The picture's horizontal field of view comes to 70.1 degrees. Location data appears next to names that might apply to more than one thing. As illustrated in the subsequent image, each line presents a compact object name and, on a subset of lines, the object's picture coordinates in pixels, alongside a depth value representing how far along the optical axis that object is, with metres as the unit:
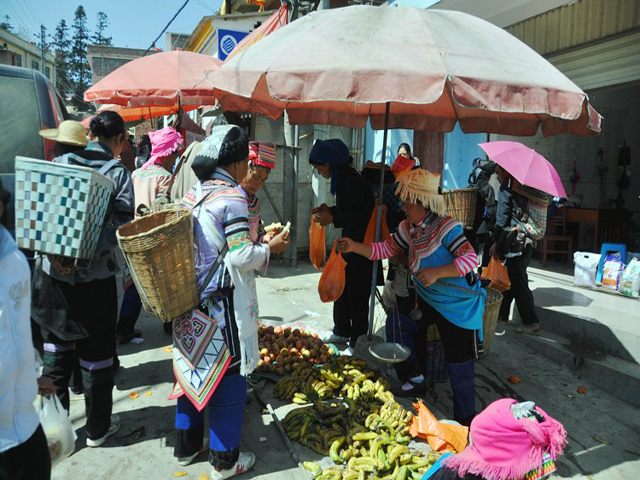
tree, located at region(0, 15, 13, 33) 34.74
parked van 3.41
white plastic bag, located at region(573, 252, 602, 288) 6.46
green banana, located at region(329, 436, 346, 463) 2.97
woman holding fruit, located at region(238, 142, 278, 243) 3.75
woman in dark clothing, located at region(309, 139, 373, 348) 4.48
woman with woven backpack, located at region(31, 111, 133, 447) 2.84
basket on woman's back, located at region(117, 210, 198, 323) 2.24
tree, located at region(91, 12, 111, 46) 61.95
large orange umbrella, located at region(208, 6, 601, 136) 2.58
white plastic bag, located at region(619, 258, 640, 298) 5.93
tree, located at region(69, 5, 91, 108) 57.56
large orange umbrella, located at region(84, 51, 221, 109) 6.12
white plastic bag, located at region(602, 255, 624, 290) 6.26
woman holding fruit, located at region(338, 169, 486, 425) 3.29
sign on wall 10.15
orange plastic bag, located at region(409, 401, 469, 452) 3.11
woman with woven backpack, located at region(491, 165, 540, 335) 5.15
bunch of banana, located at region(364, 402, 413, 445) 3.19
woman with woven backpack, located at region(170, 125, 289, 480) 2.61
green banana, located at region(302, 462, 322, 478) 2.84
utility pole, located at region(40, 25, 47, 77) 31.94
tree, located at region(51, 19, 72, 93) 54.91
